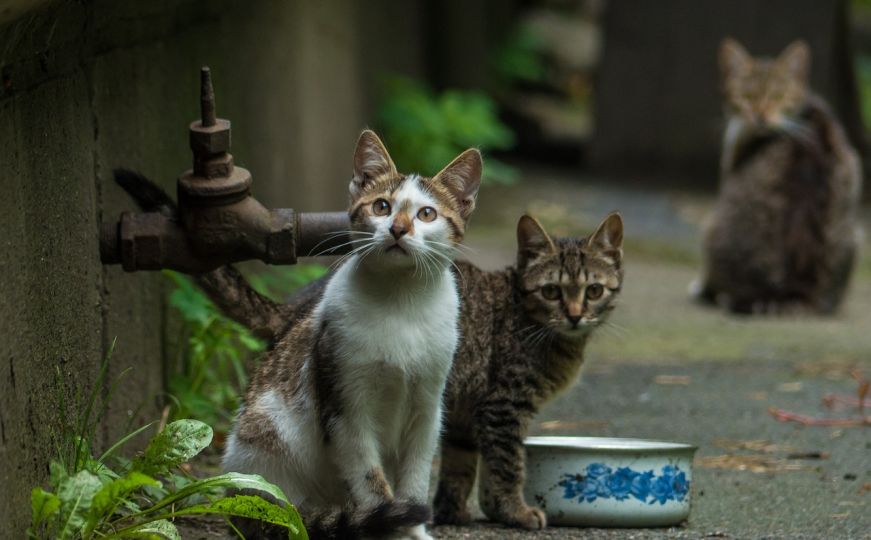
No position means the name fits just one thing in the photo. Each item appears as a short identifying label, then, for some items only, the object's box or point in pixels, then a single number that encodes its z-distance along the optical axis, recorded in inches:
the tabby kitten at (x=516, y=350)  298.8
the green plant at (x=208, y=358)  345.7
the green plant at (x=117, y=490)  212.1
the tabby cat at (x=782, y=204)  636.7
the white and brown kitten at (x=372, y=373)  248.4
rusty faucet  266.5
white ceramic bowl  284.8
